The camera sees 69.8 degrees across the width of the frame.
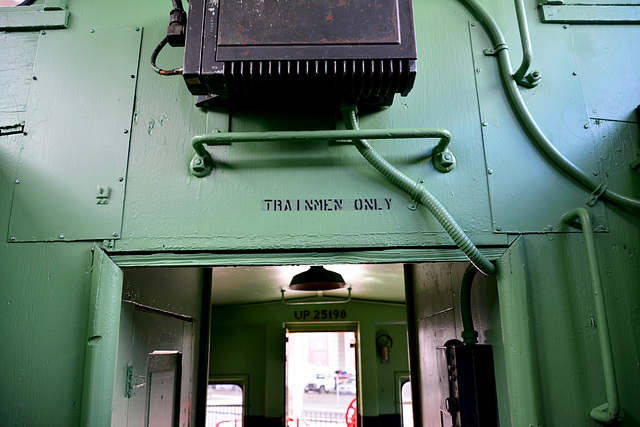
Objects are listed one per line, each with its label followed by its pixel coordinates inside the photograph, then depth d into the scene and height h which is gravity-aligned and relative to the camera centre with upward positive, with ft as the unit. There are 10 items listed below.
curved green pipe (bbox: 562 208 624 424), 4.45 +0.05
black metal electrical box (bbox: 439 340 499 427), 5.76 -0.52
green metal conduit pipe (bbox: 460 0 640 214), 5.19 +2.48
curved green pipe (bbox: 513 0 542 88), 5.12 +3.26
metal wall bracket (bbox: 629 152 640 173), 5.26 +1.96
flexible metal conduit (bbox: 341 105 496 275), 4.73 +1.58
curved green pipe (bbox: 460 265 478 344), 6.15 +0.49
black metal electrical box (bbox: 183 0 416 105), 4.50 +2.86
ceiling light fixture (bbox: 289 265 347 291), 12.20 +1.68
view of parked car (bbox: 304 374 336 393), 58.65 -4.70
